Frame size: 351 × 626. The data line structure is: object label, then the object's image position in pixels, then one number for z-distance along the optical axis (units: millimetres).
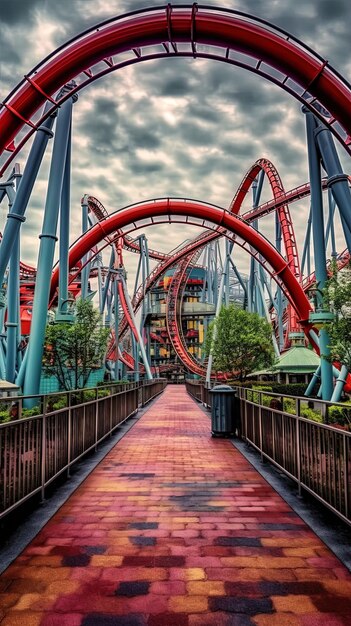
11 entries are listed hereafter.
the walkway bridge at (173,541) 3129
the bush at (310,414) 6370
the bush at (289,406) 7531
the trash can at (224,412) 11016
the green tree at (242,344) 27484
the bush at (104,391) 13465
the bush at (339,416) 8473
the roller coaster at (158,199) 11617
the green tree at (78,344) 18297
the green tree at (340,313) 11211
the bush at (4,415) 8086
